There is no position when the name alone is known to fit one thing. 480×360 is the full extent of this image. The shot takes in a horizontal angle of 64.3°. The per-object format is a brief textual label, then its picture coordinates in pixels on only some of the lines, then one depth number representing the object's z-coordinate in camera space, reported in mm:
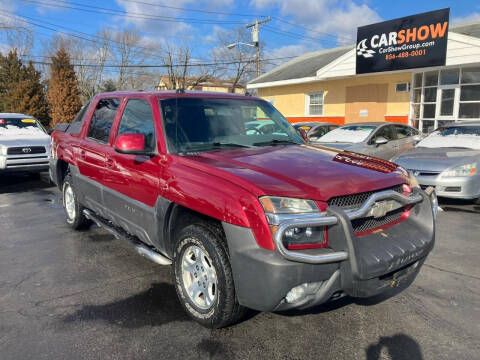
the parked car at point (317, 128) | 12516
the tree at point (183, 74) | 40094
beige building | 14234
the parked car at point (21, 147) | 9164
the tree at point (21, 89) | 26828
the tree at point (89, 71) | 48062
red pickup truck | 2490
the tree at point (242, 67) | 41688
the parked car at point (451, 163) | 6590
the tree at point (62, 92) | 26672
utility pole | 27469
